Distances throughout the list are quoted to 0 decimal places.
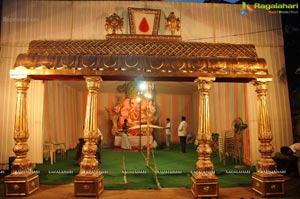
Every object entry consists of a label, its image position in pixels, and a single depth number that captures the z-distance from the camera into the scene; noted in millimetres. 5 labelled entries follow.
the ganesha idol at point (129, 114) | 11667
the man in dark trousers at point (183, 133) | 9573
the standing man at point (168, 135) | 10570
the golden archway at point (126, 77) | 4664
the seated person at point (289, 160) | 5938
